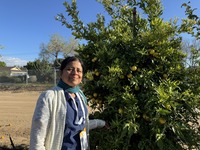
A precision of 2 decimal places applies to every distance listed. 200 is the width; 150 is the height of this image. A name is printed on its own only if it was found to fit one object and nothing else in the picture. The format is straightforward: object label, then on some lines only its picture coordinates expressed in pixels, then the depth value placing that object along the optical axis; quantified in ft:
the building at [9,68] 127.54
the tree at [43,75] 51.43
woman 4.17
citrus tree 5.71
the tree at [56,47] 95.24
